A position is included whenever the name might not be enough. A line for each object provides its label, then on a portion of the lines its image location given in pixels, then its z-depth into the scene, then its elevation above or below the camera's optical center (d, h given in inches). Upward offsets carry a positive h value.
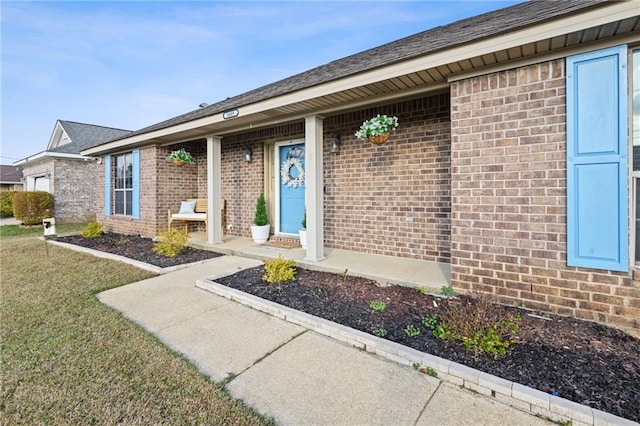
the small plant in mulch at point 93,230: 332.2 -22.3
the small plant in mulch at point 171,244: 225.6 -25.9
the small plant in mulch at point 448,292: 133.8 -38.0
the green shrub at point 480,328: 89.7 -39.9
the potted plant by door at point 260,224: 256.5 -12.8
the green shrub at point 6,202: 635.5 +20.0
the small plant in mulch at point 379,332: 102.3 -43.5
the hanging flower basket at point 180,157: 295.1 +52.8
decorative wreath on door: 261.0 +32.4
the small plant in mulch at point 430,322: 107.8 -42.5
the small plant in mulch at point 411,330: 102.7 -43.3
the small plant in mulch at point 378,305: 123.6 -41.2
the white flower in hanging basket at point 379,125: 171.3 +48.2
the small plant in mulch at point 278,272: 158.1 -34.1
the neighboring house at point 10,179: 911.0 +100.6
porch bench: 296.2 -4.3
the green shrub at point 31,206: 494.6 +8.6
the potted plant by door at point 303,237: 222.1 -21.3
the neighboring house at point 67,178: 534.6 +62.5
